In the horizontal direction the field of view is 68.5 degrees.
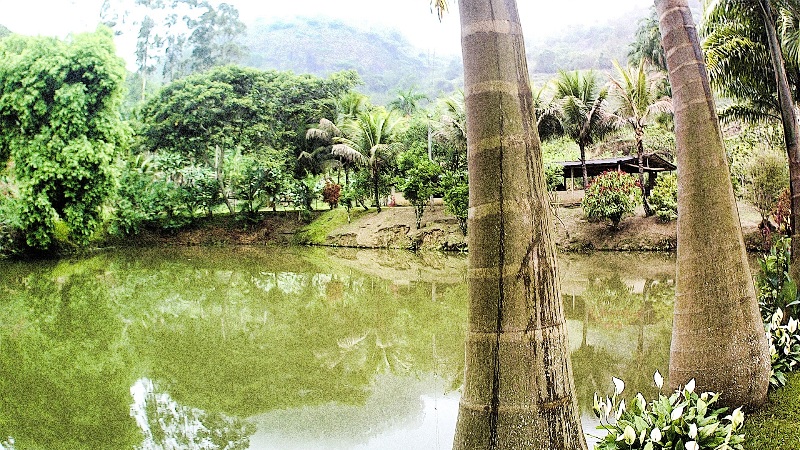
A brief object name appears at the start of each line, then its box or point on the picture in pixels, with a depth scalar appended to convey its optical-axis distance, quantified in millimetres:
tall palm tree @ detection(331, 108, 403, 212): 24625
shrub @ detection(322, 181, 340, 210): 26781
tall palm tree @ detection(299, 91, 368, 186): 27125
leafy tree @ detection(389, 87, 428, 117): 40203
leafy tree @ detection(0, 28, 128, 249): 18953
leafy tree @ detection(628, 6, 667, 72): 28469
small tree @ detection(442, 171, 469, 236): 20422
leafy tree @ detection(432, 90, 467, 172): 22750
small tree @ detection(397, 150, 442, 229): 21750
